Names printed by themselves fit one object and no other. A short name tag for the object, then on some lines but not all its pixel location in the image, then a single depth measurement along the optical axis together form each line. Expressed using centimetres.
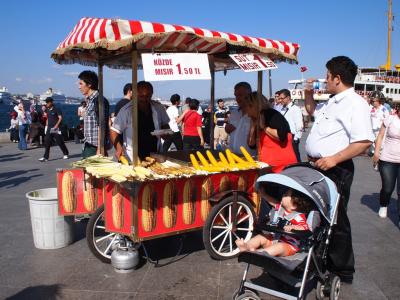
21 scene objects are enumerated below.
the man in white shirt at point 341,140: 338
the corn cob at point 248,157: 447
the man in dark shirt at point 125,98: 590
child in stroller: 321
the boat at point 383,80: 4178
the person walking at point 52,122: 1144
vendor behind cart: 484
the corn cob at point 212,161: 424
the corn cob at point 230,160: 431
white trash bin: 443
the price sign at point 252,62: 438
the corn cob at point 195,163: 405
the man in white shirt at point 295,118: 829
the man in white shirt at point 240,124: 493
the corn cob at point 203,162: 420
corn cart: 363
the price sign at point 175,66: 374
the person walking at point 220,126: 1360
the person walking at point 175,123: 1066
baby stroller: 302
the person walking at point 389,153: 568
